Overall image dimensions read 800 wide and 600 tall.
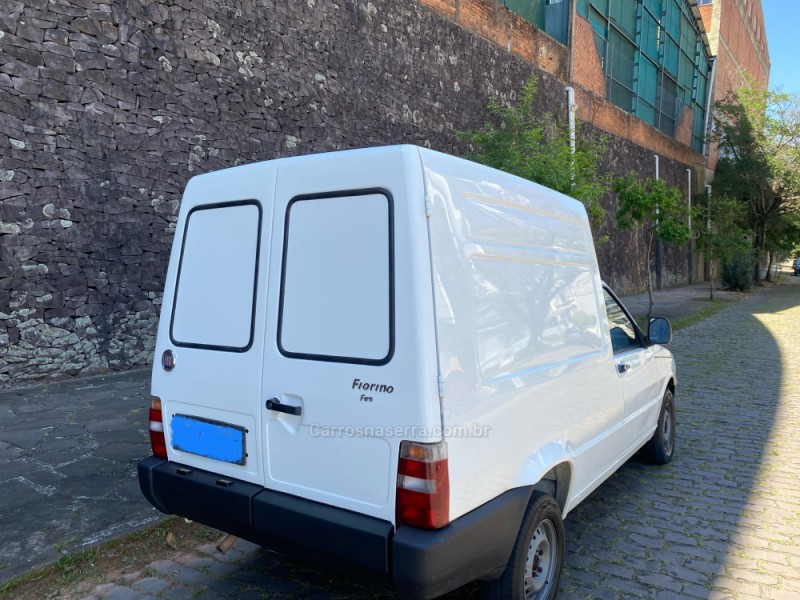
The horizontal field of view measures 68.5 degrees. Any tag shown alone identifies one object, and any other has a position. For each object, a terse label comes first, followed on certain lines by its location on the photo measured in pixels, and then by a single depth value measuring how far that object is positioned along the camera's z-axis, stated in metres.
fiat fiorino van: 2.25
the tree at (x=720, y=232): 22.48
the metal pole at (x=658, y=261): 27.31
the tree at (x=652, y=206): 11.45
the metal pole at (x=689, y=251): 30.98
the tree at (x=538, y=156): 8.64
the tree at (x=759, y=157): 27.77
